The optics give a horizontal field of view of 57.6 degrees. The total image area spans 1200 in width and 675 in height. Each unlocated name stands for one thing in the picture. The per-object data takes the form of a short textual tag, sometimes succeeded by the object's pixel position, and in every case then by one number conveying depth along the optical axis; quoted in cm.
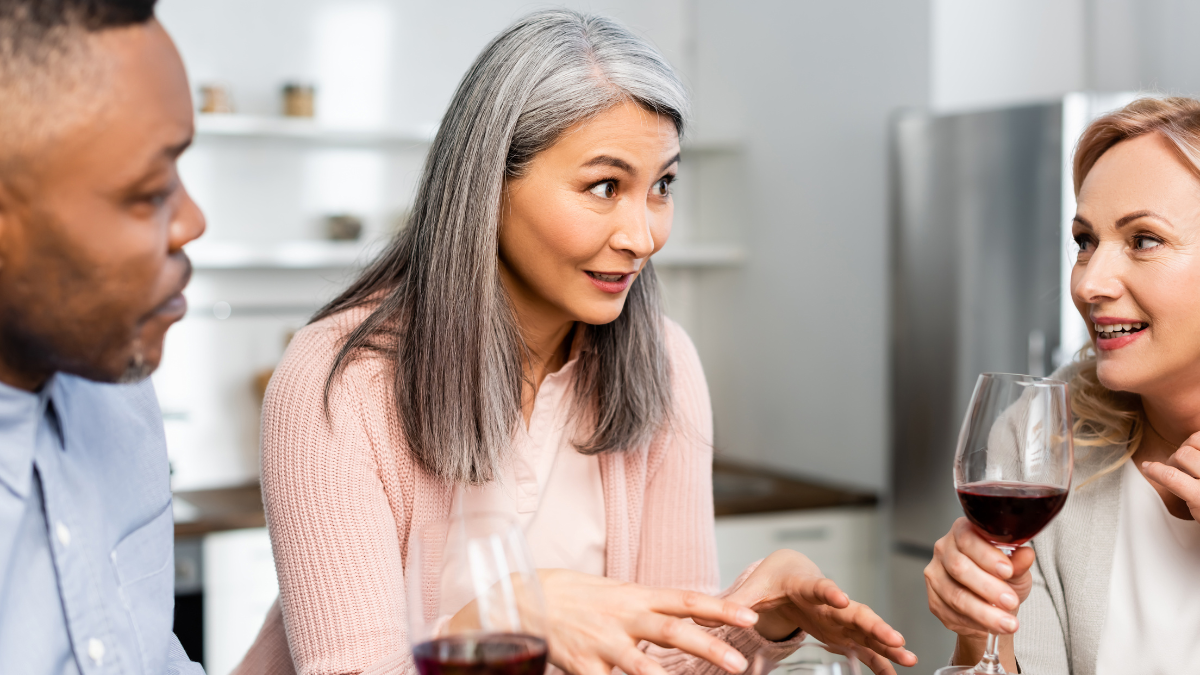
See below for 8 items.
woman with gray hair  115
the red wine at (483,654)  67
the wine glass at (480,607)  67
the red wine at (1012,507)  92
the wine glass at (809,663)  68
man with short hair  69
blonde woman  121
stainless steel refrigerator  258
